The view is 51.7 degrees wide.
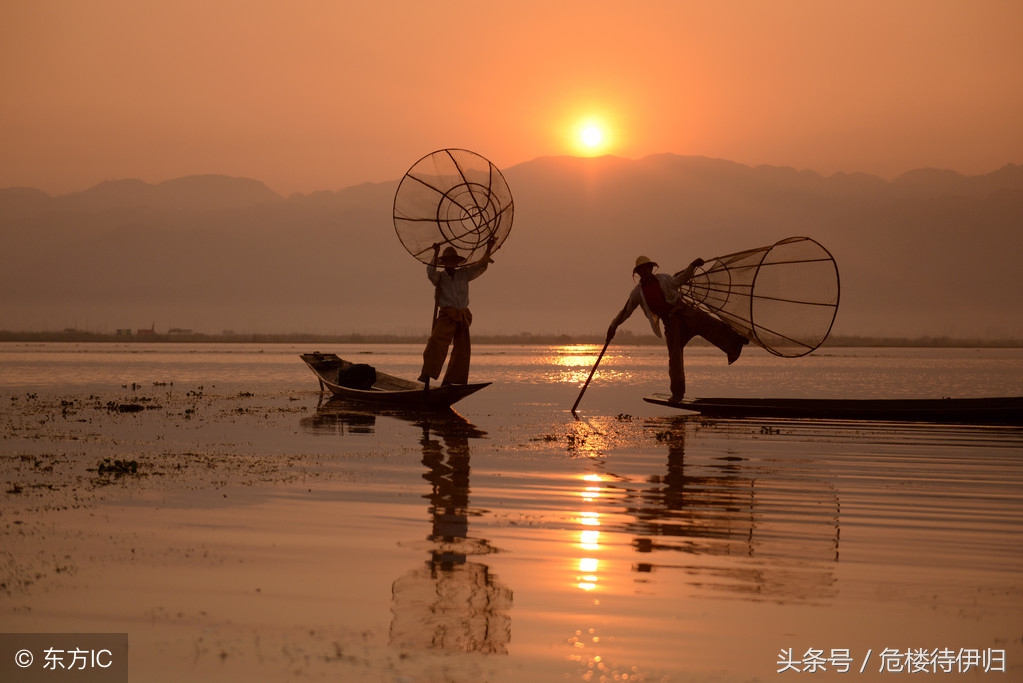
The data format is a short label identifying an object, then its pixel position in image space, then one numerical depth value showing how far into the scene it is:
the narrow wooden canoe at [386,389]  18.73
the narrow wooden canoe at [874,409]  17.38
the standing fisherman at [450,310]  18.14
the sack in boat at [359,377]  22.69
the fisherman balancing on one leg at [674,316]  18.55
